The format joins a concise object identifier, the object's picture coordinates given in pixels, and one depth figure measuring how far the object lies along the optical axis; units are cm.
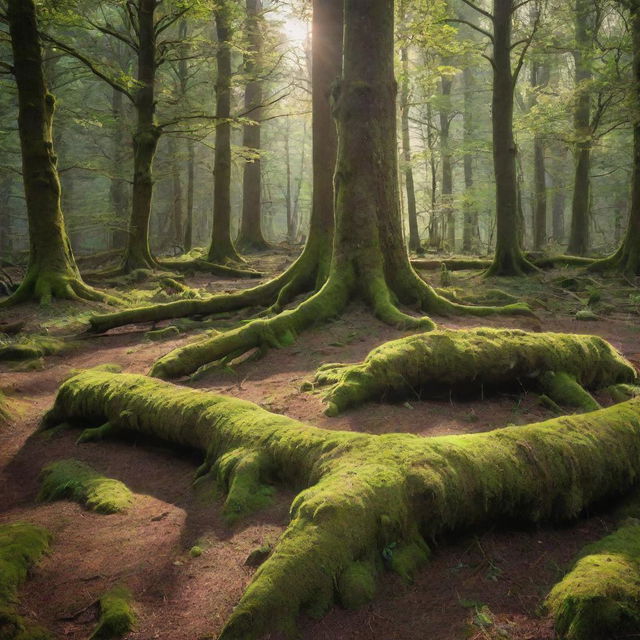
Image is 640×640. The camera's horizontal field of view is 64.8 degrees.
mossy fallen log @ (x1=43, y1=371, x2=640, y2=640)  263
